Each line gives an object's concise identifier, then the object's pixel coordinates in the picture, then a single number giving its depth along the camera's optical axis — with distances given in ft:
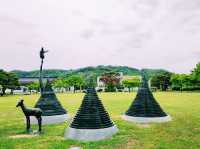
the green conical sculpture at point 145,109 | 32.22
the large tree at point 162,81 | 156.36
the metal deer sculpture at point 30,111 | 25.46
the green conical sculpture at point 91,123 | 23.44
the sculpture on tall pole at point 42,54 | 29.73
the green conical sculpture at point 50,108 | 31.86
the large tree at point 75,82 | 160.95
